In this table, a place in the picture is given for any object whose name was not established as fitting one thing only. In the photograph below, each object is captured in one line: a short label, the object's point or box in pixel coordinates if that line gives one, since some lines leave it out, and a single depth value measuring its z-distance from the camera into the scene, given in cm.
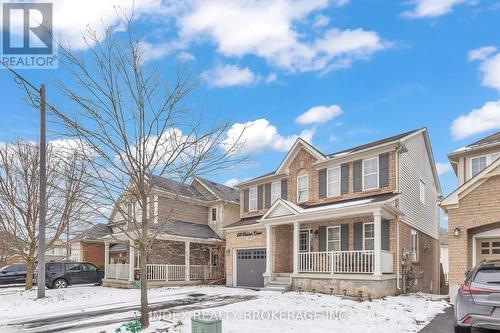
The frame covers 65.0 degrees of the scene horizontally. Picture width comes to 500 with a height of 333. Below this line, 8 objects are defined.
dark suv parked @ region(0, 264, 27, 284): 2448
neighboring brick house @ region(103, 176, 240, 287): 2236
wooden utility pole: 1507
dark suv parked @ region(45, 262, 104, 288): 2162
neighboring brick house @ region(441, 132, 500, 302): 1295
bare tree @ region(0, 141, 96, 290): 1830
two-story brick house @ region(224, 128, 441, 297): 1624
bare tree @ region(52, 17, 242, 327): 877
